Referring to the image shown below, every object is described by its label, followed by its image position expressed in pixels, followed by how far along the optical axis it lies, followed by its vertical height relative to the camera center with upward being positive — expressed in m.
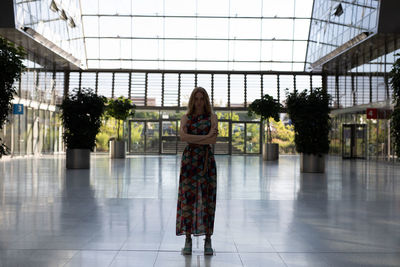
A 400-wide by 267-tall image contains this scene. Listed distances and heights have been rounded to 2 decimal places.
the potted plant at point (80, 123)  15.69 +0.50
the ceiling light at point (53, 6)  25.17 +7.63
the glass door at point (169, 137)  32.62 +0.07
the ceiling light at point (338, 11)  26.22 +7.80
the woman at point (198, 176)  4.45 -0.39
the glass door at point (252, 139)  32.69 -0.03
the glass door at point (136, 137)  32.69 +0.05
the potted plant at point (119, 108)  26.50 +1.78
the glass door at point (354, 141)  26.55 -0.10
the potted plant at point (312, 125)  14.80 +0.48
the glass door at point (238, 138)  32.69 +0.04
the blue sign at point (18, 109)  21.46 +1.35
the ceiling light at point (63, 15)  26.93 +7.58
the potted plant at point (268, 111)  23.61 +1.49
